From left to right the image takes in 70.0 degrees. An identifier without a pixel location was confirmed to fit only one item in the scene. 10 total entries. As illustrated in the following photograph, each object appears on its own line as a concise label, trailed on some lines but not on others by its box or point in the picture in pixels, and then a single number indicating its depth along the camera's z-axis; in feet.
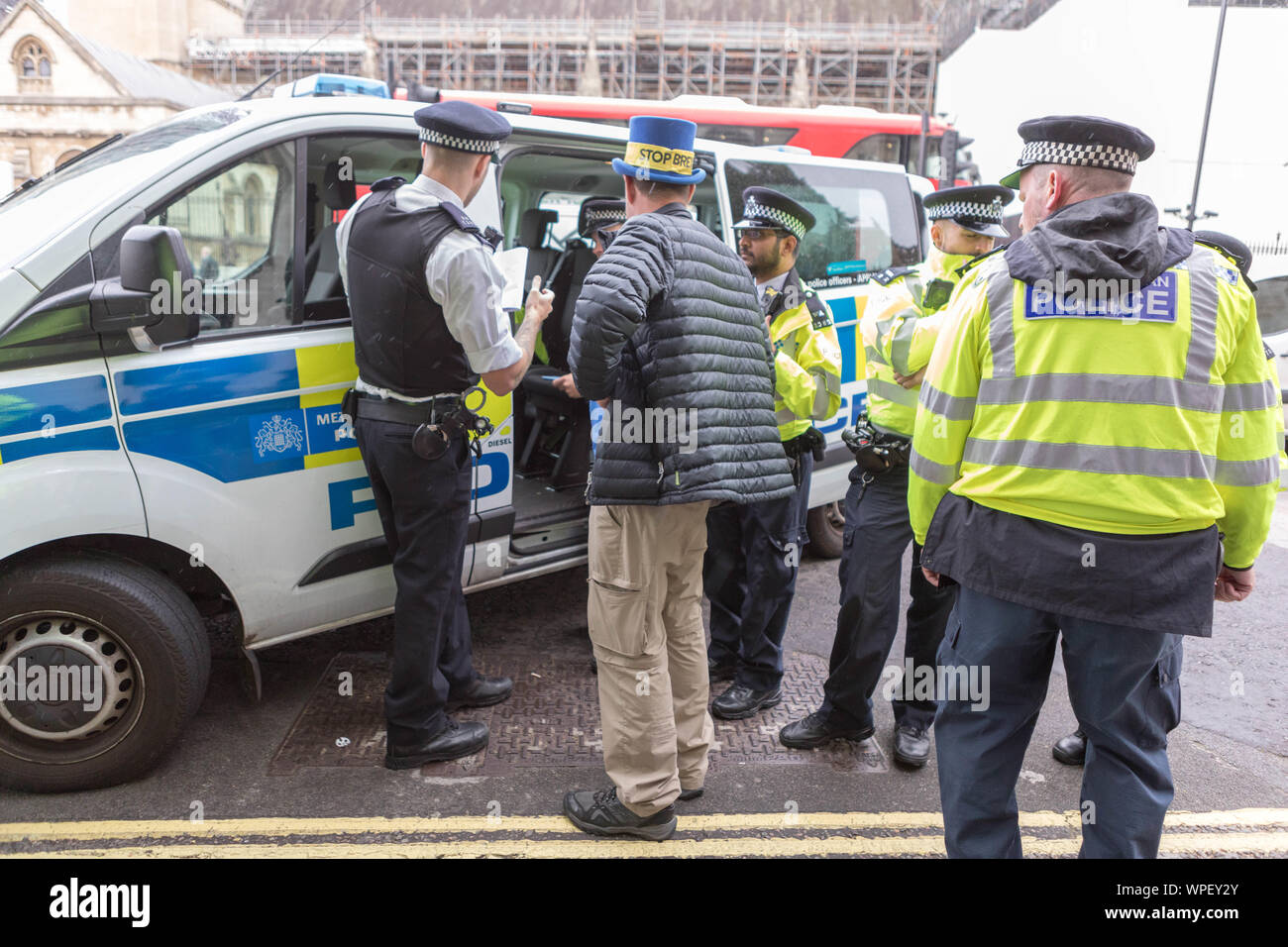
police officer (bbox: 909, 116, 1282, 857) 6.37
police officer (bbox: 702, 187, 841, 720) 11.38
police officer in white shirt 9.07
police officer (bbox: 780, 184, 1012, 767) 10.15
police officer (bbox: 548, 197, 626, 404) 15.37
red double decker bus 38.22
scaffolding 154.51
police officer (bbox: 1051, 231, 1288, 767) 10.94
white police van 8.55
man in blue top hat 8.53
